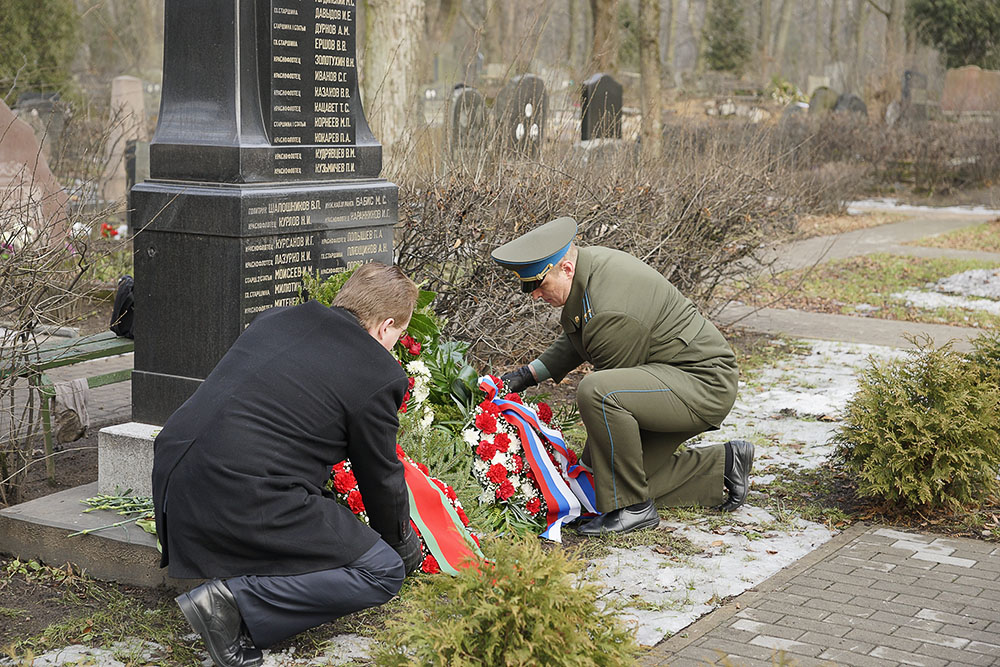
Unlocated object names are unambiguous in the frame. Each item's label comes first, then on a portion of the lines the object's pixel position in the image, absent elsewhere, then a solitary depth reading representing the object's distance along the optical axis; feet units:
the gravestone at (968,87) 98.89
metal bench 15.71
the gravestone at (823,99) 99.71
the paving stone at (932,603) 13.93
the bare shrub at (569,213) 23.06
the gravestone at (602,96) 52.92
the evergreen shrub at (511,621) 8.67
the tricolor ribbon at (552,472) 16.48
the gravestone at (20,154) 26.96
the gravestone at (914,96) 91.69
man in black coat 11.48
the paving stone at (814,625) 13.12
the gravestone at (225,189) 15.53
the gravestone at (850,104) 95.88
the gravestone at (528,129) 26.03
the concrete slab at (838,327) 32.24
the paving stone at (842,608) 13.74
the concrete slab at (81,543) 13.96
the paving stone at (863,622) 13.25
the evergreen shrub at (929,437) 16.89
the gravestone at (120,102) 56.97
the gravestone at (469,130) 25.00
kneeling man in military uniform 16.20
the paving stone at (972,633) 12.98
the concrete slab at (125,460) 15.07
